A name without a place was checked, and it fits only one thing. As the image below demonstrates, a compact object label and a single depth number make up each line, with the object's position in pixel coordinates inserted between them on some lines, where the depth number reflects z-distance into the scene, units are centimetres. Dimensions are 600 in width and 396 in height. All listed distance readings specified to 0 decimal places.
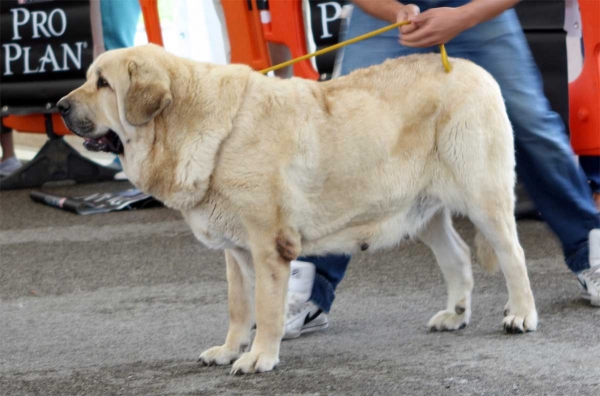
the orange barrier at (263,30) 1158
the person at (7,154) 1700
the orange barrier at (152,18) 1332
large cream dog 600
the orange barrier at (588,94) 914
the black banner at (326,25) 1162
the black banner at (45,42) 1500
